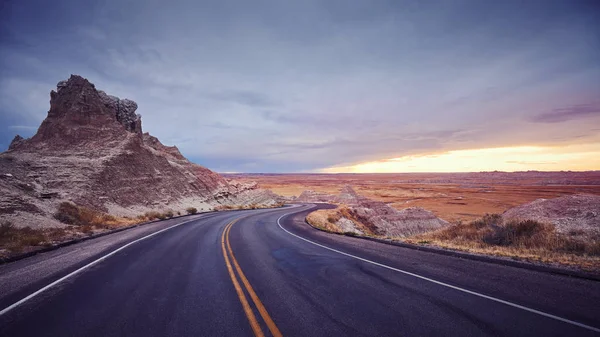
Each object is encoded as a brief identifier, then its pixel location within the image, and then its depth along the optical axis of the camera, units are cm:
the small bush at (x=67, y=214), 1795
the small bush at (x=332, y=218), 2914
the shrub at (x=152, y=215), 2576
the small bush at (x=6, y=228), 1259
